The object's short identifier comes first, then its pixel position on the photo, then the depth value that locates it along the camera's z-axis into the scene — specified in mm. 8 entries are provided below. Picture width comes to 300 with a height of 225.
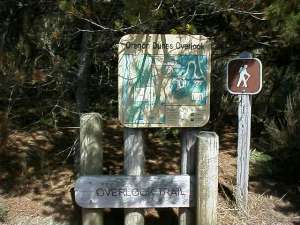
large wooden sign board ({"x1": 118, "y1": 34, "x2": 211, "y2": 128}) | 2894
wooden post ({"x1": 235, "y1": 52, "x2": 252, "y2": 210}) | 3306
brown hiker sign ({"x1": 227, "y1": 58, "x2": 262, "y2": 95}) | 3197
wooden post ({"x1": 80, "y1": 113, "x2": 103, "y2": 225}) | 2954
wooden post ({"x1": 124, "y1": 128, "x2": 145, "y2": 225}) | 2966
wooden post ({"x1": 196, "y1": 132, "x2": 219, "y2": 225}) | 2899
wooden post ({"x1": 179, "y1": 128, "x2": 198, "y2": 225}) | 3018
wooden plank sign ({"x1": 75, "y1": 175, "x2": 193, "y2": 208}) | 2927
